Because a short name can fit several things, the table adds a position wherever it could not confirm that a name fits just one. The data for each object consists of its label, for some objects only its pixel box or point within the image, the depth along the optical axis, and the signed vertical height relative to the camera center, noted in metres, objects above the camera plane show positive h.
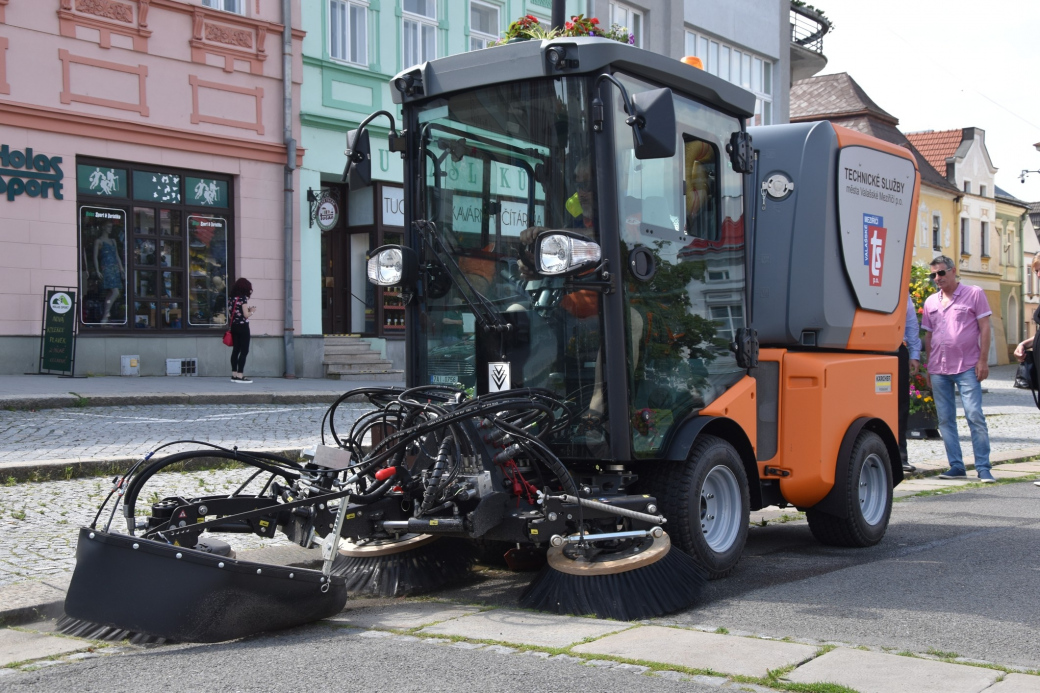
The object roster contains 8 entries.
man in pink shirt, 10.28 -0.20
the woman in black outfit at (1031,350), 9.50 -0.16
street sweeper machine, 4.72 -0.21
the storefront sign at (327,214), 19.85 +2.09
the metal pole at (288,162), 19.28 +2.89
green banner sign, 16.05 +0.05
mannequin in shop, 17.22 +1.05
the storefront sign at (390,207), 21.39 +2.37
